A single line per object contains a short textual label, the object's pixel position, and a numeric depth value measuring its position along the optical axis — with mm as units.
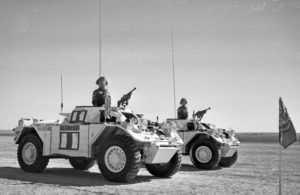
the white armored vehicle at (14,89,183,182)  9562
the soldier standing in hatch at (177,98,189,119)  16938
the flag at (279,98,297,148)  6914
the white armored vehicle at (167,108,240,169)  14398
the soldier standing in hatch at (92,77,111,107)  11351
